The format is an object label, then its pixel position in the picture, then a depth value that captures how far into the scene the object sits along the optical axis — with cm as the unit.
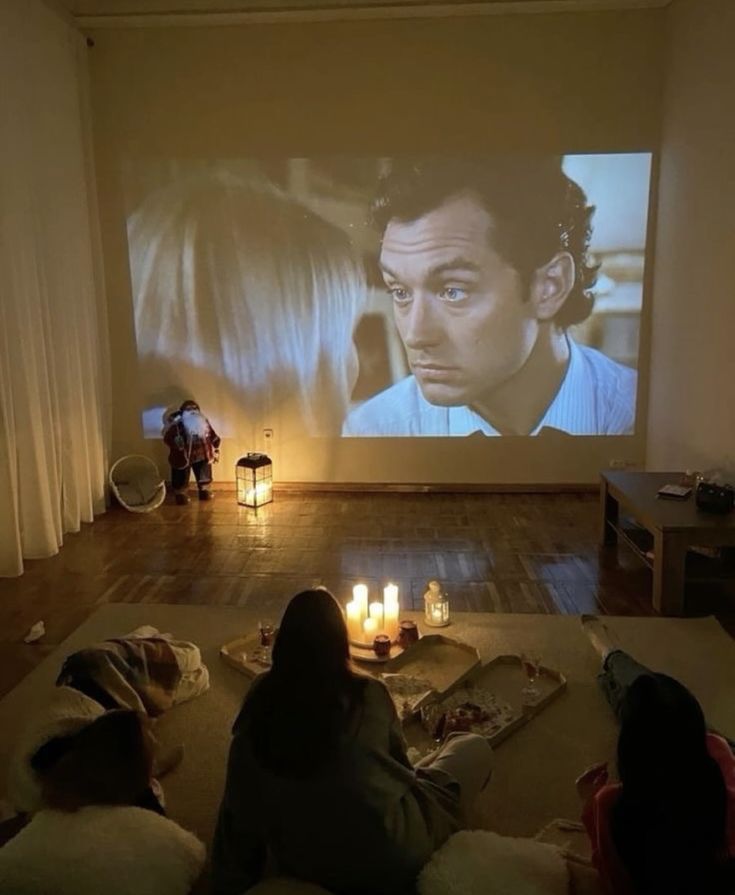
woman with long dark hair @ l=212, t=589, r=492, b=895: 143
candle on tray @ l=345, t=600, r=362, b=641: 285
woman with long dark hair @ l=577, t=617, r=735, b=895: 139
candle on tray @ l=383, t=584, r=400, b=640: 286
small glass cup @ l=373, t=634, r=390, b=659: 272
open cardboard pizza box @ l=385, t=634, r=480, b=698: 261
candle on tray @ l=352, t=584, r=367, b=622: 285
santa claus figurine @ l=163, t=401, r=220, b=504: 495
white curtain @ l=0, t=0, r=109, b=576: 374
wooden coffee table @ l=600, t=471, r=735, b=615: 307
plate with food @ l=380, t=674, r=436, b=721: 240
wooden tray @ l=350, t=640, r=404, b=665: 271
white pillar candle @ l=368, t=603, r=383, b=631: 286
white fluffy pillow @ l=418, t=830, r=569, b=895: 155
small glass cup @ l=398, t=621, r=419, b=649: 281
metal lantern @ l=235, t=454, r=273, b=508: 483
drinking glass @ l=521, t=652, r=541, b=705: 248
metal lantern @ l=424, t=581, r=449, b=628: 303
